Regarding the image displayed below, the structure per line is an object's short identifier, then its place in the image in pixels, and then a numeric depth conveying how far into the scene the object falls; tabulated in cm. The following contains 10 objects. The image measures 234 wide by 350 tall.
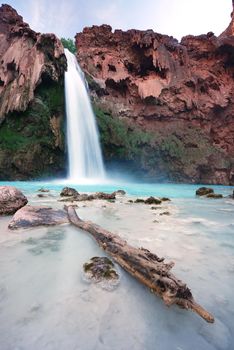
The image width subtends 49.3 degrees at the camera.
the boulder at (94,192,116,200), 848
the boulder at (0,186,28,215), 505
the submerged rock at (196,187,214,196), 1189
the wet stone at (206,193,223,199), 1063
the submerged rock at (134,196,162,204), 772
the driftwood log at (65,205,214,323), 174
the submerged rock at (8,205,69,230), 387
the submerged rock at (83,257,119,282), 214
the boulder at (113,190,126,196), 1092
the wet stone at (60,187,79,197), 889
